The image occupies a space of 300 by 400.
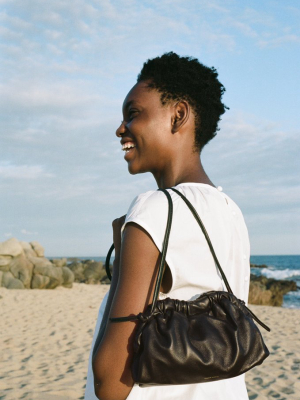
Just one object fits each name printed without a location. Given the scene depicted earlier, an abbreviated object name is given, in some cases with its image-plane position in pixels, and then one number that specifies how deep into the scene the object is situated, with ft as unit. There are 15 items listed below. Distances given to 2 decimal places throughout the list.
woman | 3.90
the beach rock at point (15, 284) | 52.18
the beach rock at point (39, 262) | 56.03
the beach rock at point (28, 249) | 59.12
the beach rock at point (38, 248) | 61.46
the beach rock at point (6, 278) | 52.60
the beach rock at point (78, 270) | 78.39
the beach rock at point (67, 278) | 57.31
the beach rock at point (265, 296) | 57.29
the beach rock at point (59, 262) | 60.75
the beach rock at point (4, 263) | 54.29
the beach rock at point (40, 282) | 53.83
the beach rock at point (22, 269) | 53.72
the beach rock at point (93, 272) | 78.07
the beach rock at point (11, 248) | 55.47
